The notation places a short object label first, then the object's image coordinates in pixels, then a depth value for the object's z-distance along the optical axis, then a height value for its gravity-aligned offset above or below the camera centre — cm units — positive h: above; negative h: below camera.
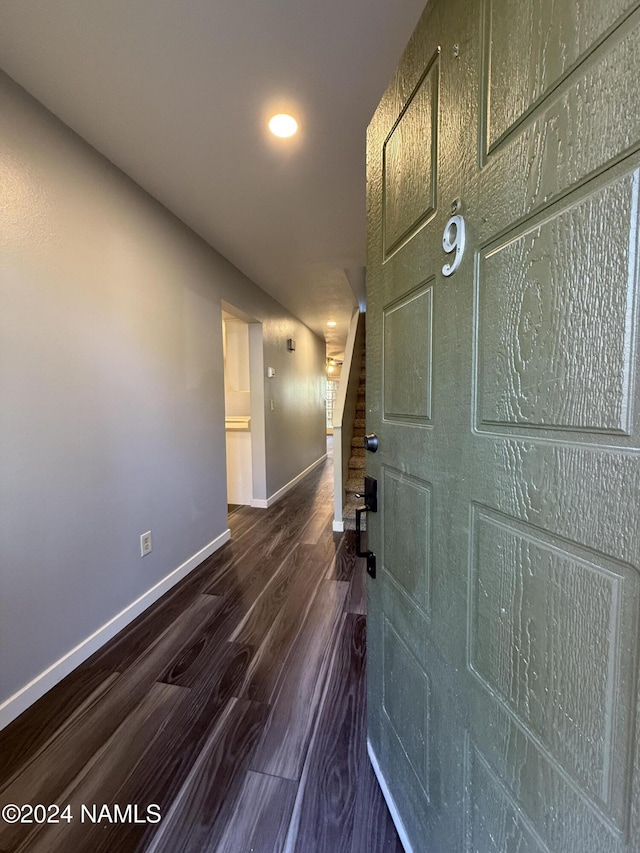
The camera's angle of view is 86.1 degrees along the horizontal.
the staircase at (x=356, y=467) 323 -66
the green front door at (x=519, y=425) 37 -3
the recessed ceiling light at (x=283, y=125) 146 +124
